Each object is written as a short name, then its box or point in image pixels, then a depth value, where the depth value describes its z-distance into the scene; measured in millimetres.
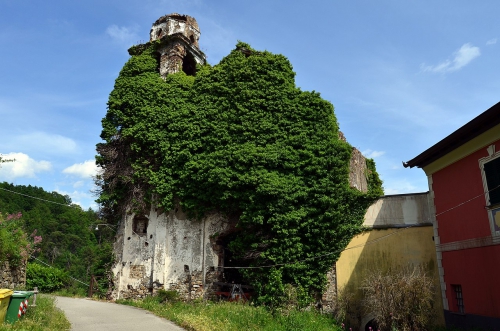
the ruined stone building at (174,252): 16219
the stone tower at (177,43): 20969
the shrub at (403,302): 11477
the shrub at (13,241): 13215
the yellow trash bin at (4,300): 8135
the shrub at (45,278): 24719
